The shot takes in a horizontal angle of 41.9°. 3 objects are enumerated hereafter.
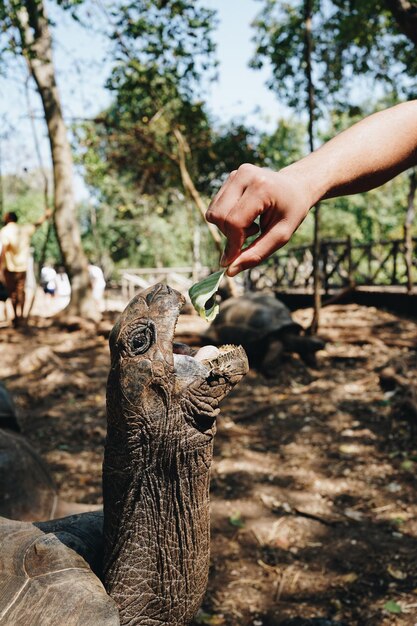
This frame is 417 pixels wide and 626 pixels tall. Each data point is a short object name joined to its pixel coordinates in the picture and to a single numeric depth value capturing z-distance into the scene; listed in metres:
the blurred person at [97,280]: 12.27
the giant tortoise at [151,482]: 1.25
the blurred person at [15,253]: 7.91
